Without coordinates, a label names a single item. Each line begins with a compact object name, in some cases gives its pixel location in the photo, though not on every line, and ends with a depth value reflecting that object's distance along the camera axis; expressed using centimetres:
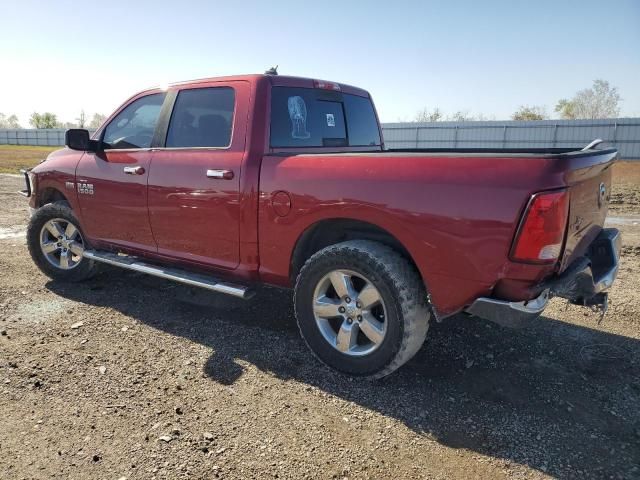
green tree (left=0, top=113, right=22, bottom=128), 12962
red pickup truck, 257
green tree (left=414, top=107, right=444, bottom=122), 5156
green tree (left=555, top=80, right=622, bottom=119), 5089
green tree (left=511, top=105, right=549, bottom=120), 5059
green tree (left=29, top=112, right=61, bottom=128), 10219
